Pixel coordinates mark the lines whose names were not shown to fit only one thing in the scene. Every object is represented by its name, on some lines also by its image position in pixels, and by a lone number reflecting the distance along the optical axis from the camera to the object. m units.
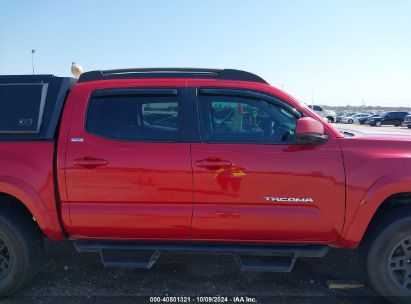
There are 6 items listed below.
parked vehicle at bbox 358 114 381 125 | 43.60
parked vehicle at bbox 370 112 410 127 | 38.84
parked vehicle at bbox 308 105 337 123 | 39.82
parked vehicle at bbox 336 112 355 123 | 53.48
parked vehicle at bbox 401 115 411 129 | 33.59
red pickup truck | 3.05
